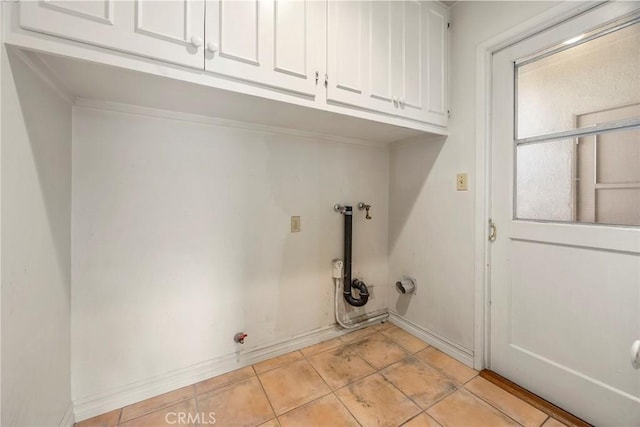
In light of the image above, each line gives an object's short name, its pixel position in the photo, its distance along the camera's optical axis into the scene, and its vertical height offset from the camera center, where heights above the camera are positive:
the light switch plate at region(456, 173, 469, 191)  1.67 +0.20
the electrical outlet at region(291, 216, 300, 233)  1.83 -0.09
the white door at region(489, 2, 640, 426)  1.12 -0.12
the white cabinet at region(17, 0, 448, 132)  0.86 +0.73
